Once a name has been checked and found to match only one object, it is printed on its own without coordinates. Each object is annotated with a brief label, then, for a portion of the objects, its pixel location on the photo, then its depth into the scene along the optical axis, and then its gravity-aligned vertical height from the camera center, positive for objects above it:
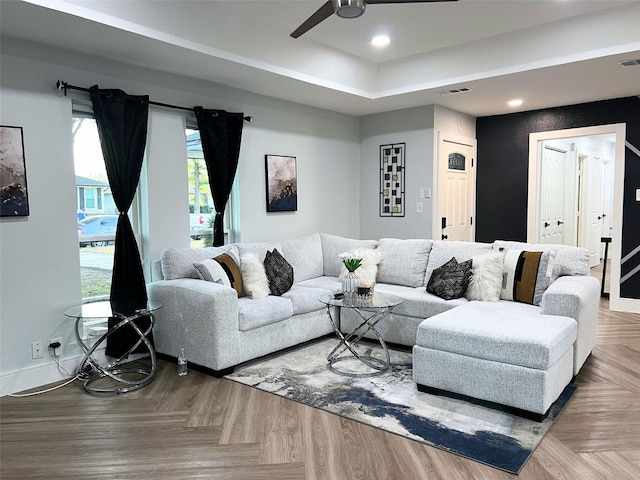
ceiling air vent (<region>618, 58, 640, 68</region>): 4.01 +1.15
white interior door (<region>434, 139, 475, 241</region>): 5.95 +0.16
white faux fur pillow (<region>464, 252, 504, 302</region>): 3.85 -0.62
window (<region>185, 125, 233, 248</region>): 4.56 +0.12
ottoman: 2.75 -0.94
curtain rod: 3.49 +0.89
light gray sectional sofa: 2.85 -0.81
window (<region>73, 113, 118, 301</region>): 3.79 -0.02
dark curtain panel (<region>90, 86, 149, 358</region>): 3.72 +0.28
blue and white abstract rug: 2.52 -1.26
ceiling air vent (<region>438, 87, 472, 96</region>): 4.96 +1.17
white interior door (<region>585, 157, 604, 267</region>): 8.48 -0.08
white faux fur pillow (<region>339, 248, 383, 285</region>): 4.55 -0.59
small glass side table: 3.33 -1.17
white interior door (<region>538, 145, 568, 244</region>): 6.48 +0.07
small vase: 3.87 -0.65
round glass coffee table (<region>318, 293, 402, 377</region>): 3.55 -0.94
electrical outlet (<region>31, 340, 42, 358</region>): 3.44 -0.99
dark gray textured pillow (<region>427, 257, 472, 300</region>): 3.95 -0.64
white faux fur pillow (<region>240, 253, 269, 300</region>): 3.98 -0.61
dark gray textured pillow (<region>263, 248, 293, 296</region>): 4.18 -0.59
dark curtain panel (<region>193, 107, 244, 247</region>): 4.49 +0.52
